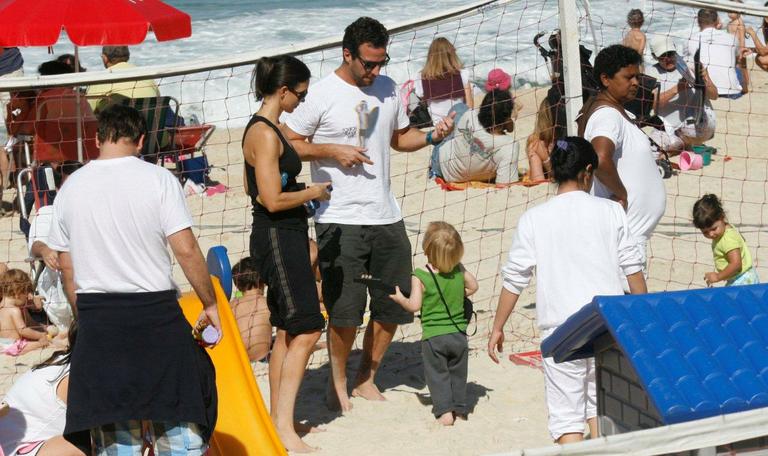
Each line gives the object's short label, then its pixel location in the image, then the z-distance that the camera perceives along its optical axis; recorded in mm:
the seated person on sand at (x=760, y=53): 25238
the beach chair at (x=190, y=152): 19097
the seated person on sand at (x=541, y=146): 17427
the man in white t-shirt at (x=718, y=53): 22952
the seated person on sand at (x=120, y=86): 17690
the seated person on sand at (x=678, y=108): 20299
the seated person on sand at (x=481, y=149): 18423
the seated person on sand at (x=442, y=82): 19405
